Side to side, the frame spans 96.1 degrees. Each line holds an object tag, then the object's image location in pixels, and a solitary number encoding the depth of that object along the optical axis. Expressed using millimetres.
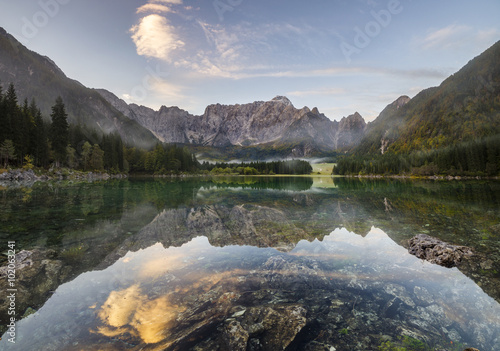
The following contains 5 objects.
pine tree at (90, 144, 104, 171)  120312
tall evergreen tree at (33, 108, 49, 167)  86188
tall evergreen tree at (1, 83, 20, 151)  74562
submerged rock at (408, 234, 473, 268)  12625
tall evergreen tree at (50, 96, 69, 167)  94625
